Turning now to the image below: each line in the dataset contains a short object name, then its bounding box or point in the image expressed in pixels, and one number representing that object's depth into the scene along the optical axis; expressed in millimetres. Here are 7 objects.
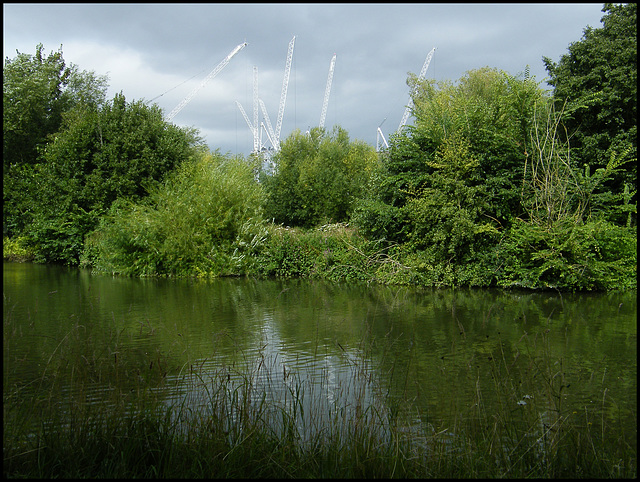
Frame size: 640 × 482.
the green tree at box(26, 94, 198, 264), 32719
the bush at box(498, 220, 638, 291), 17500
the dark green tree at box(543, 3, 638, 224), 22125
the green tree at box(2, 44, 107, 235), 35000
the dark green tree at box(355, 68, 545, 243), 19969
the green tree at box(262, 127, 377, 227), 38656
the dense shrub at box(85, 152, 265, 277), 25234
